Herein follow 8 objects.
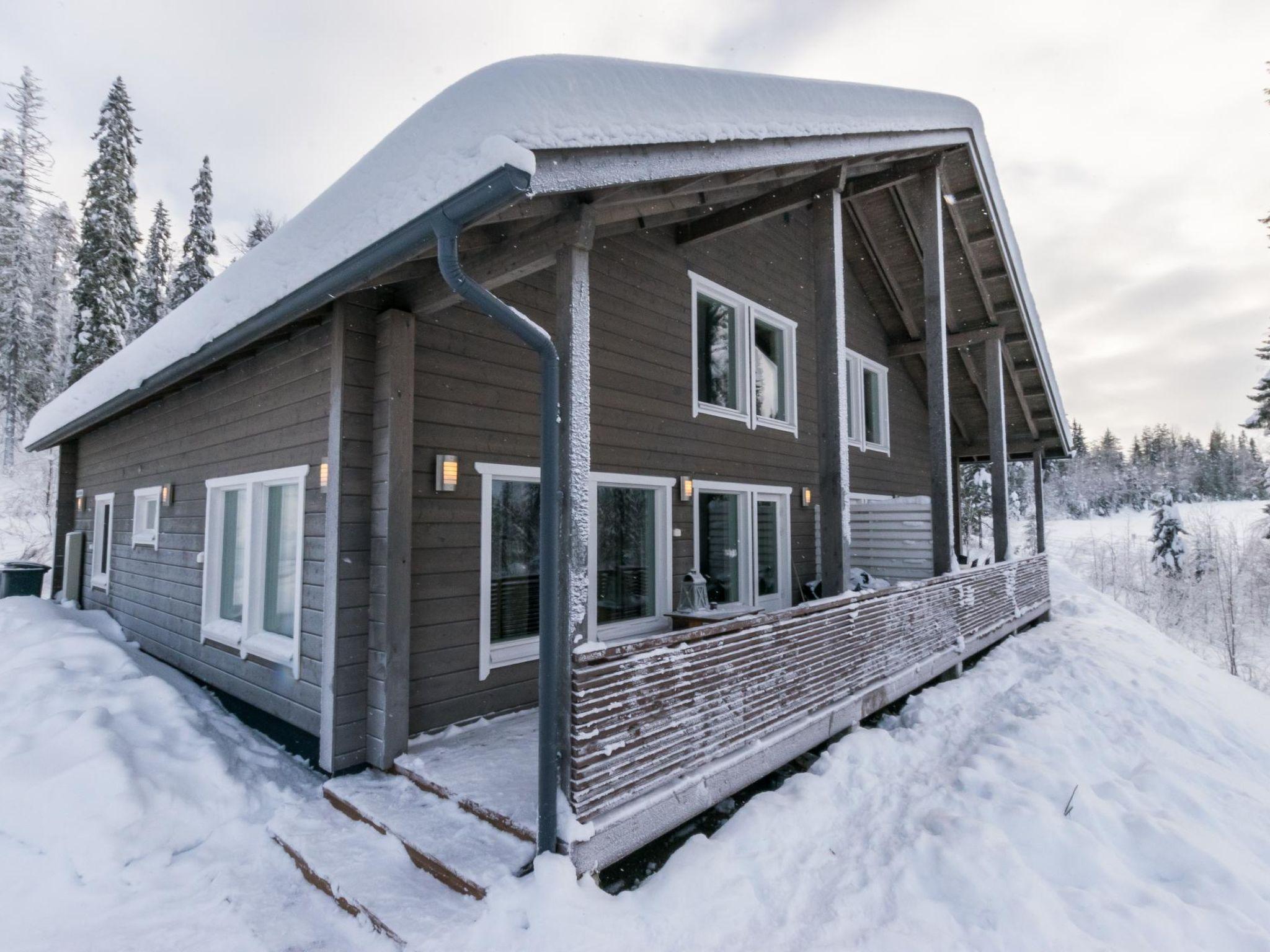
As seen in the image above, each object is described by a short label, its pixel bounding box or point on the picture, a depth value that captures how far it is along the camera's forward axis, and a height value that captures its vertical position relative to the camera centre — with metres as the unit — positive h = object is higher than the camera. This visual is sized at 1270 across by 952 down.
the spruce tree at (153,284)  22.83 +8.39
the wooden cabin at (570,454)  2.63 +0.43
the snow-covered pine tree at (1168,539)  23.62 -1.21
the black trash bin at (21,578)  8.34 -0.92
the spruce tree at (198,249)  21.58 +9.04
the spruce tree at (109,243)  18.03 +7.99
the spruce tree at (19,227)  19.64 +8.92
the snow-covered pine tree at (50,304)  21.17 +7.14
